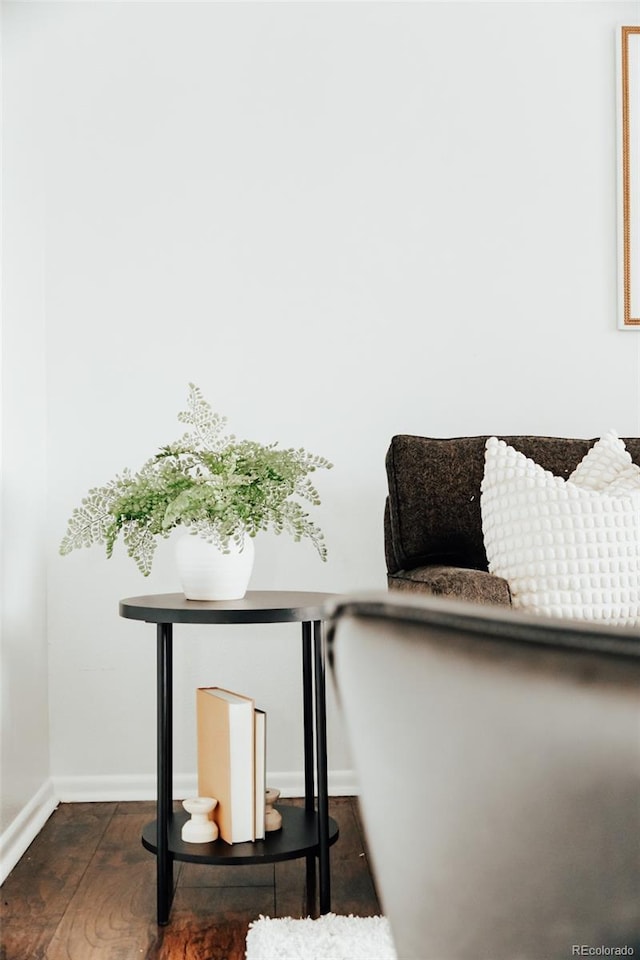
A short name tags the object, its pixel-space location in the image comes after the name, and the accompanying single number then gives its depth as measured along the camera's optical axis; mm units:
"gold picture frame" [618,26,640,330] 2398
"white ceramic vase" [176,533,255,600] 1726
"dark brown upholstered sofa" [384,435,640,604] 1988
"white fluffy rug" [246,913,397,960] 1427
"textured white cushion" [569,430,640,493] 1849
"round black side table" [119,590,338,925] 1583
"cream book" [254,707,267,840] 1668
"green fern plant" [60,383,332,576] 1666
